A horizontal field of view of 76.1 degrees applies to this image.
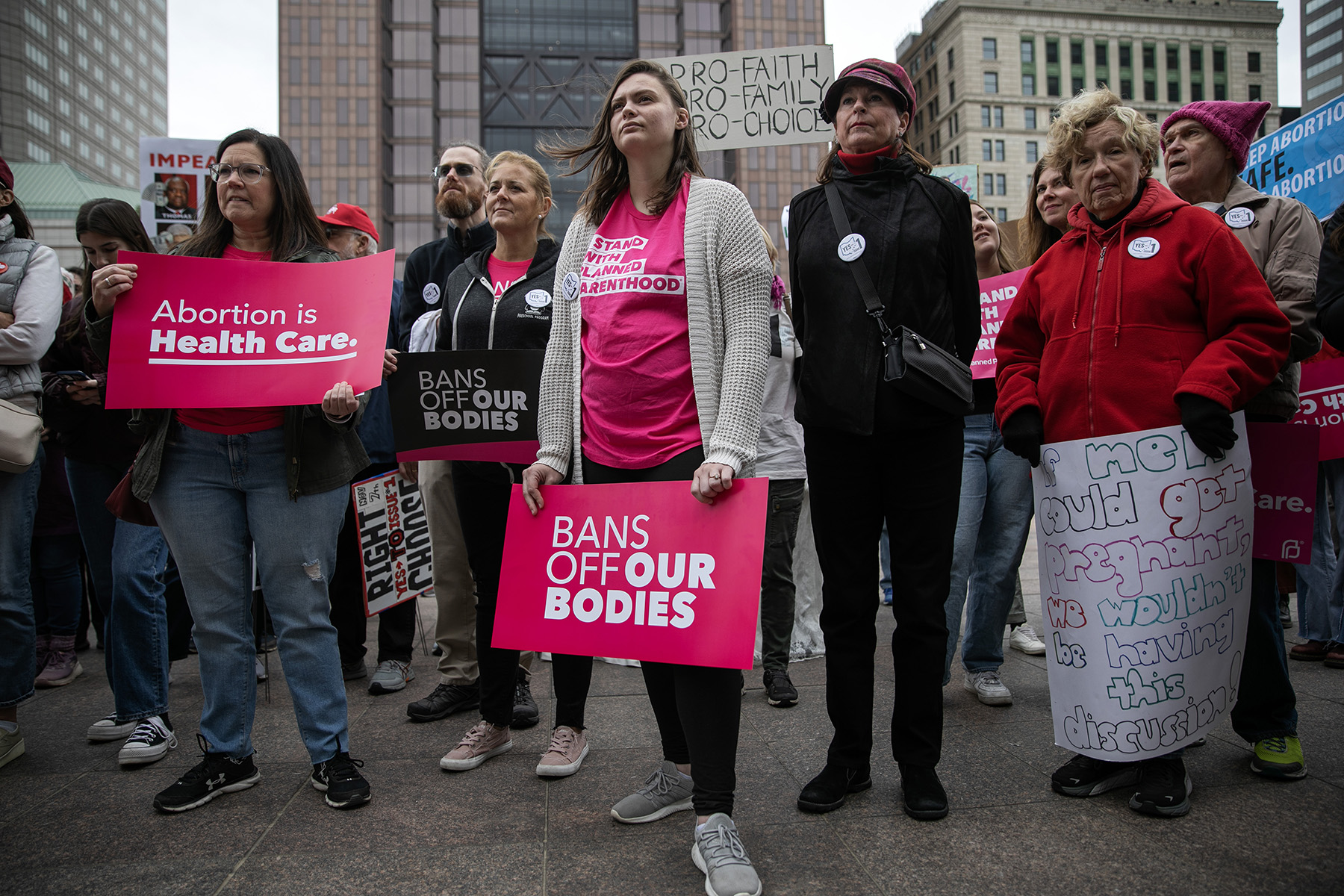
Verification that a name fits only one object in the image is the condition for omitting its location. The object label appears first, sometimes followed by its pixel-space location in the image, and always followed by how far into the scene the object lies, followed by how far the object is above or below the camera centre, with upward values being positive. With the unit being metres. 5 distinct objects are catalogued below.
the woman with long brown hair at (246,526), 2.77 -0.22
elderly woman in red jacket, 2.45 +0.40
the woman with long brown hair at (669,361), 2.29 +0.28
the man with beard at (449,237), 4.05 +1.05
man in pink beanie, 2.72 +0.62
